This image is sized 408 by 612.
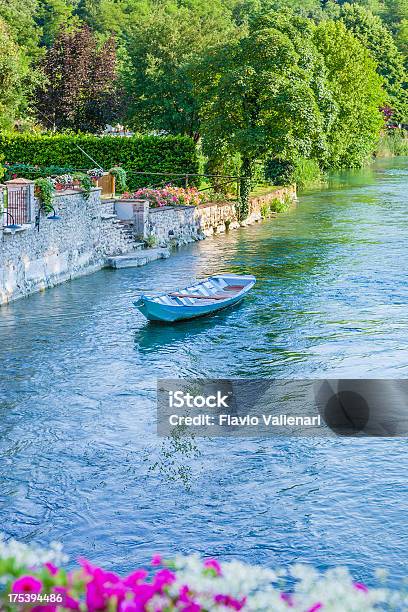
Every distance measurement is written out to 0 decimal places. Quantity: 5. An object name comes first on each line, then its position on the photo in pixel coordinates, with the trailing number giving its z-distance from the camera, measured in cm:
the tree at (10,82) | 4512
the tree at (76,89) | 4803
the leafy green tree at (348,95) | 5972
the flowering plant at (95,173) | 3281
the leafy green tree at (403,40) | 10922
